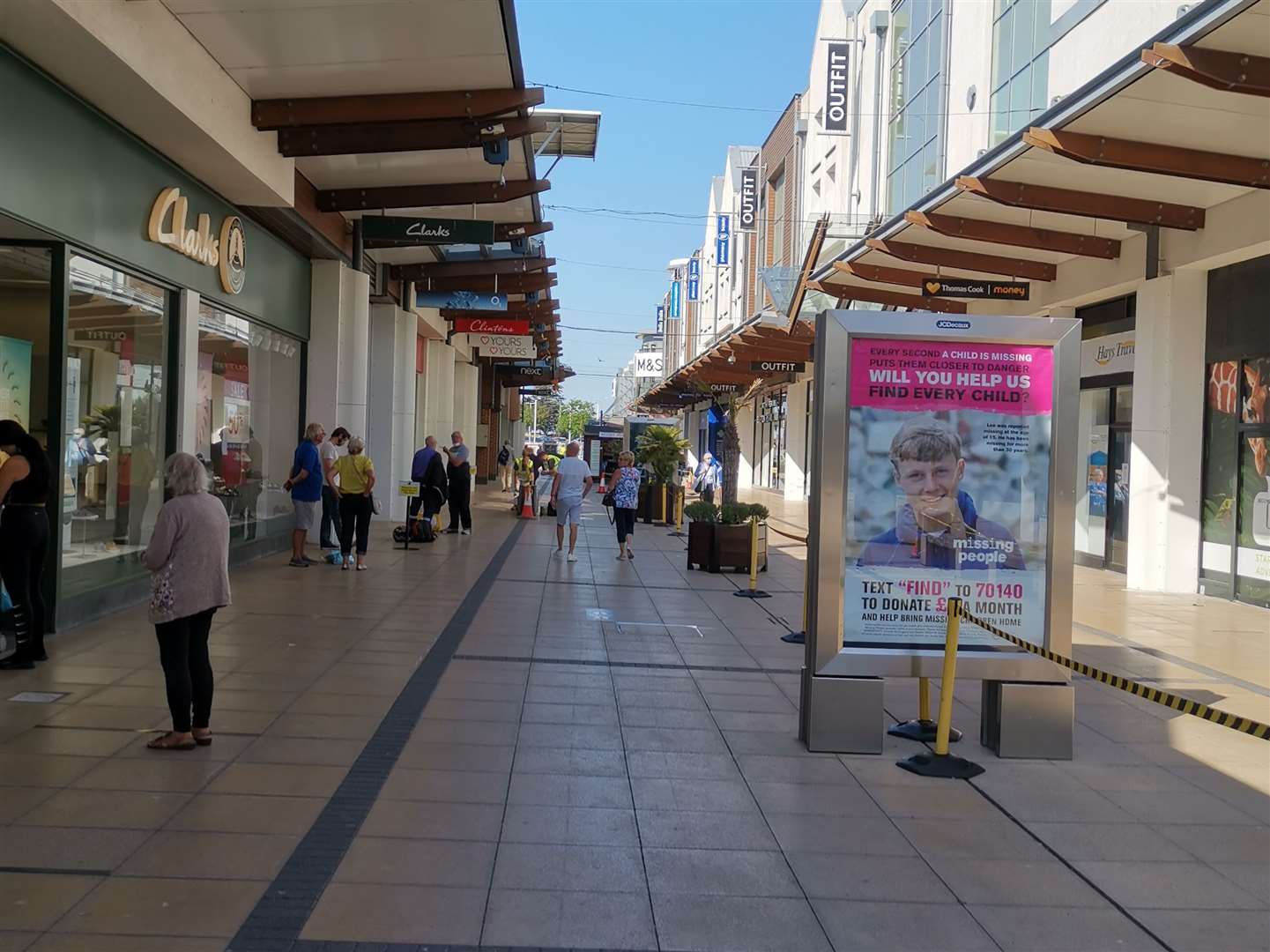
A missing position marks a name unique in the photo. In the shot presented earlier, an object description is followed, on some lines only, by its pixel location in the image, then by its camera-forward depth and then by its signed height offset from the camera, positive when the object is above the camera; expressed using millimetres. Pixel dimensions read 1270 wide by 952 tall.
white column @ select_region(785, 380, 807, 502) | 37906 +759
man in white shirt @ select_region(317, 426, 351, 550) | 14844 -446
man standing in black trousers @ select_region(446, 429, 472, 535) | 19859 -455
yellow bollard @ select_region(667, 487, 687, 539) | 23159 -1064
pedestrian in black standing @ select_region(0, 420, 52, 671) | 7449 -545
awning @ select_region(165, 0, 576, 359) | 9344 +3427
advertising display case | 6535 -233
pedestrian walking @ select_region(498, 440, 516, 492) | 39500 -249
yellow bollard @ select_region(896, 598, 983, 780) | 6199 -1492
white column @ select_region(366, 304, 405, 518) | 21391 +1093
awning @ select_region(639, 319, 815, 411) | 27734 +2957
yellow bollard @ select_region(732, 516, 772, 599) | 13161 -1299
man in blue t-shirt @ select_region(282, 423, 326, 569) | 13977 -369
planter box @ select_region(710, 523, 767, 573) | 15719 -1106
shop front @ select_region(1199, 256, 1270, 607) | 13320 +478
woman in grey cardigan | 5836 -687
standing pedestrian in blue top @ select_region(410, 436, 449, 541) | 18000 -363
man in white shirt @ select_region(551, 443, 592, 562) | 16578 -391
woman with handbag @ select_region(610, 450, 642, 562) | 17078 -568
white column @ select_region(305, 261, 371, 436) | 16703 +1475
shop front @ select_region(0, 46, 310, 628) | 8547 +1112
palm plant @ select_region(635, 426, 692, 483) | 24625 +295
